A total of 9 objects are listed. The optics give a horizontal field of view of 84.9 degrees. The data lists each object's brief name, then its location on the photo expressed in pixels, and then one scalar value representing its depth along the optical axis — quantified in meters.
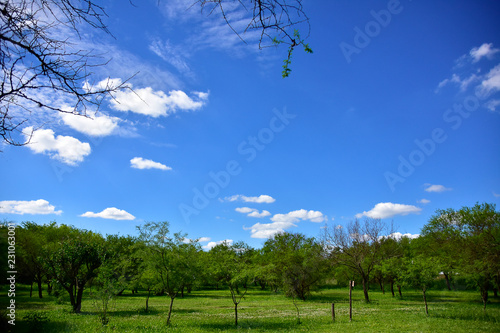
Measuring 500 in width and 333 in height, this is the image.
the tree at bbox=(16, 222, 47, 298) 38.00
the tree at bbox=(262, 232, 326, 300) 43.00
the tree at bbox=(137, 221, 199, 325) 19.30
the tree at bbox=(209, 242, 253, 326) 19.77
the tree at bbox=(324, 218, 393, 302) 38.55
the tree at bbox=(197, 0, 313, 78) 2.90
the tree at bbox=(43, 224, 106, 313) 24.33
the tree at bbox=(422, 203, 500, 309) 26.36
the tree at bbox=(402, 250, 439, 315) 22.61
